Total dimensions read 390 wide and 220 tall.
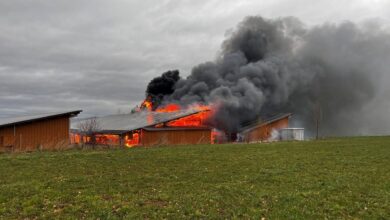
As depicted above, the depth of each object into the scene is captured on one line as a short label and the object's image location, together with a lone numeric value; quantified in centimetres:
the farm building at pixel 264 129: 4881
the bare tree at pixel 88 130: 3639
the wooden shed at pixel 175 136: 3769
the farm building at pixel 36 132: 2953
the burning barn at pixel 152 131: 3778
